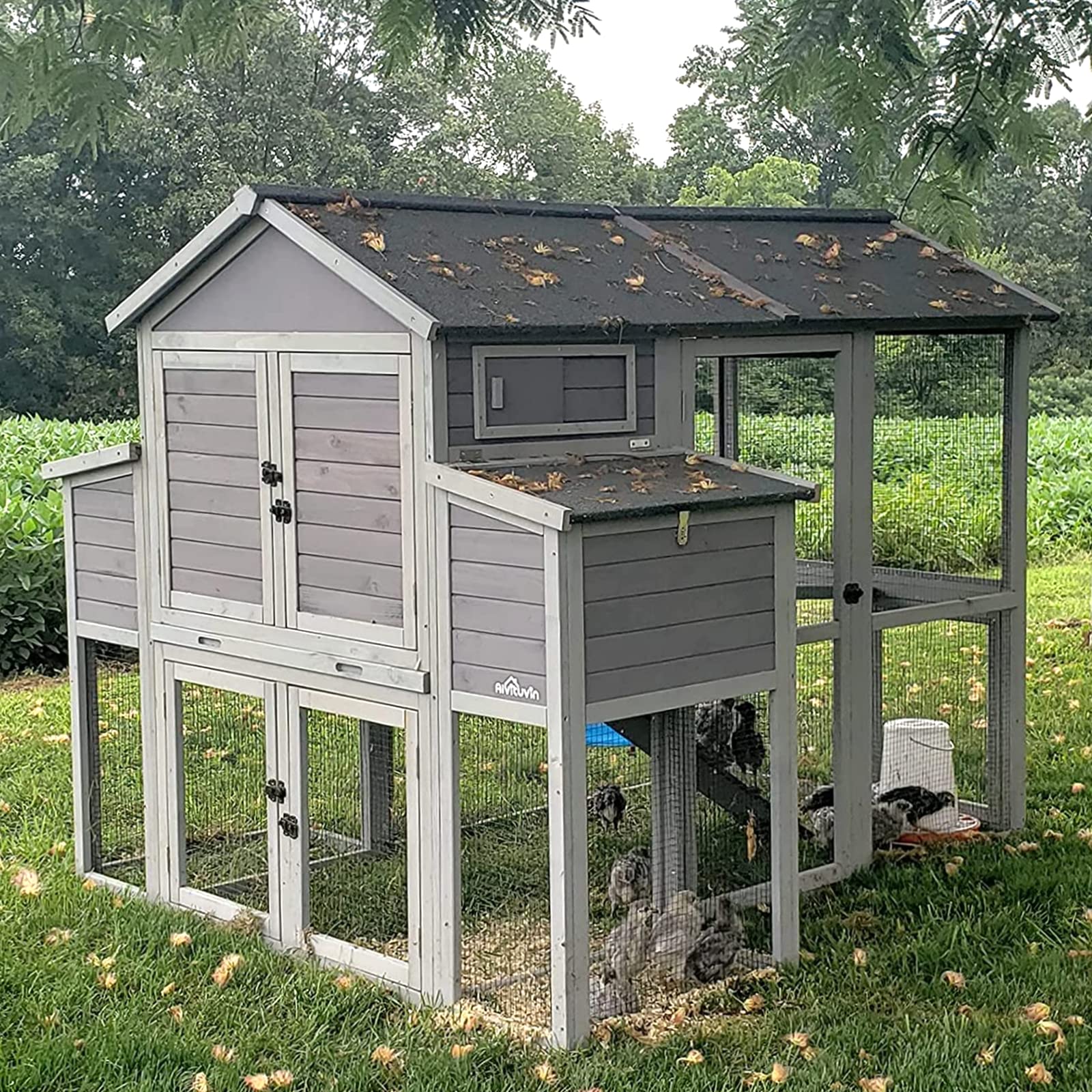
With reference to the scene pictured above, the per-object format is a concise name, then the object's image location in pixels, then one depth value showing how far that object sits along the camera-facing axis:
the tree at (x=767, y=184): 34.97
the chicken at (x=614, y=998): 5.13
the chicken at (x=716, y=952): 5.32
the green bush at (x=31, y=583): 10.92
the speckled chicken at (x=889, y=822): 6.72
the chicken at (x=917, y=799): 6.77
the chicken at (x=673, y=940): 5.29
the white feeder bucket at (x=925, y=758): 6.83
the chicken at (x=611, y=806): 6.02
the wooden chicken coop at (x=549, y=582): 5.14
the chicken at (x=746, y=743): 6.02
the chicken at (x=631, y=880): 5.66
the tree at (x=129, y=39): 5.32
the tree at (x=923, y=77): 5.57
